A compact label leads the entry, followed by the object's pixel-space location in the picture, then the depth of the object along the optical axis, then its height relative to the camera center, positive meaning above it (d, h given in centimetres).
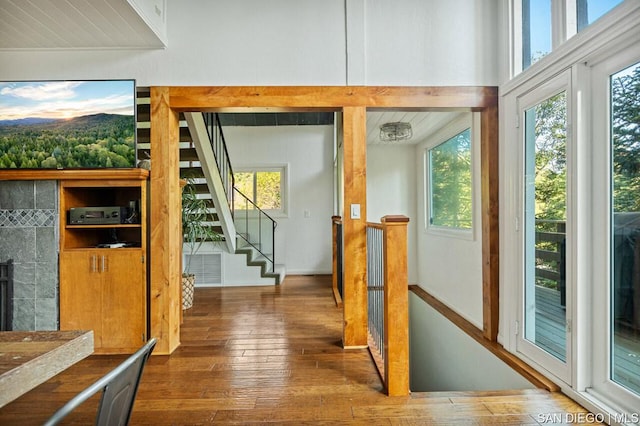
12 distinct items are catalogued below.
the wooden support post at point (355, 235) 293 -17
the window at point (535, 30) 239 +128
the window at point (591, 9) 188 +111
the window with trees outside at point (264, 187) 680 +53
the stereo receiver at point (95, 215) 287 +1
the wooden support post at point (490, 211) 293 +2
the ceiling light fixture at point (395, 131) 401 +94
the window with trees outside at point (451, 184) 401 +38
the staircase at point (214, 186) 412 +41
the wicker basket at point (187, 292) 424 -92
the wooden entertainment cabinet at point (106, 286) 283 -56
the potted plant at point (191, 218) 434 -4
